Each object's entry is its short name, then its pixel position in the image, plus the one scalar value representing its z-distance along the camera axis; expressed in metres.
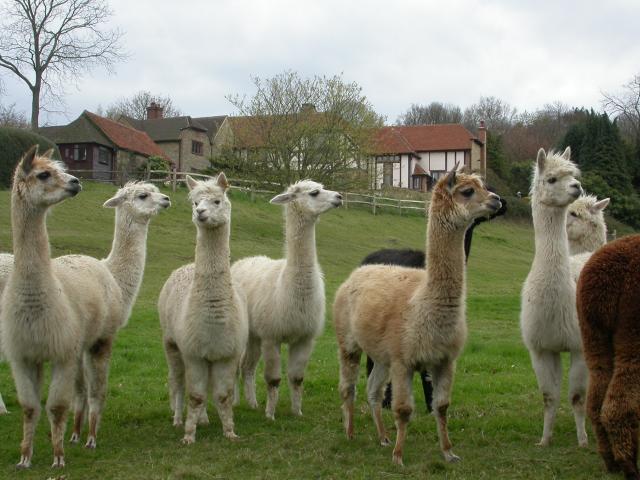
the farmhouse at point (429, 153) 55.81
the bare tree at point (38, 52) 37.14
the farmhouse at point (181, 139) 53.91
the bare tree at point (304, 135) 29.83
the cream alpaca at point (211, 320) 6.55
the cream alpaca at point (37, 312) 5.66
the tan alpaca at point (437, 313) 5.60
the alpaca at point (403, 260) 7.89
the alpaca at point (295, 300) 7.55
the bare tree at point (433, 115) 80.06
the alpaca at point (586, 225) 7.91
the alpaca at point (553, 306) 6.13
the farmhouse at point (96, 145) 44.12
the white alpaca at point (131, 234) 7.88
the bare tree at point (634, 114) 51.68
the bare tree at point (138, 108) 71.12
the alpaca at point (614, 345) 4.79
